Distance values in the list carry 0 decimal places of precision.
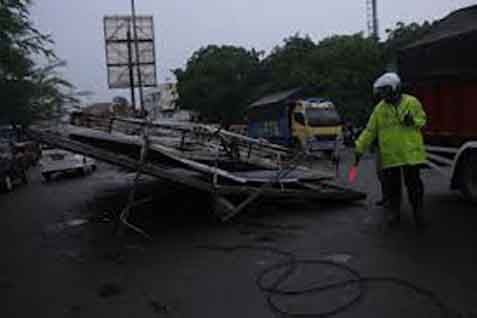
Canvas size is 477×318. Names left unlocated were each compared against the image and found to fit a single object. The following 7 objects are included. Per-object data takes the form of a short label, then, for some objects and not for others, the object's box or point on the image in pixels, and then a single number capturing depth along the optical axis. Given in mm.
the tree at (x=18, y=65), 9555
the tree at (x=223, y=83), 46250
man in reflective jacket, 6051
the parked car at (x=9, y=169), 15500
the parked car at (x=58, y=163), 18656
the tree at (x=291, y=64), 33812
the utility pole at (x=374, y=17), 39728
